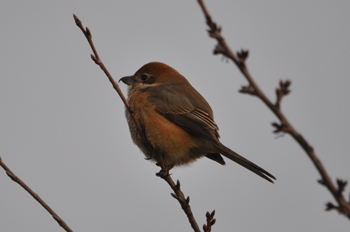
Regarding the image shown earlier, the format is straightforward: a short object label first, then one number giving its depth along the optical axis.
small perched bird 9.84
